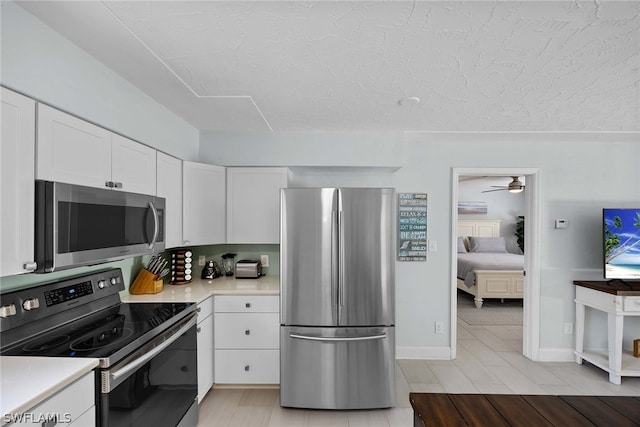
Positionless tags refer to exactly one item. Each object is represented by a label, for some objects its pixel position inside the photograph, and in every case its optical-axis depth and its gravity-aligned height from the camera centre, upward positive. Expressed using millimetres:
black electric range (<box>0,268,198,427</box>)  1346 -625
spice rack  2867 -509
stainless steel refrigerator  2381 -674
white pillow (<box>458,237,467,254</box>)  6962 -738
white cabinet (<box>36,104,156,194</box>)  1307 +287
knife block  2416 -570
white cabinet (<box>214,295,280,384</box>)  2562 -1050
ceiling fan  5750 +522
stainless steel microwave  1272 -68
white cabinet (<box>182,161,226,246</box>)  2613 +75
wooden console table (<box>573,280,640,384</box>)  2754 -896
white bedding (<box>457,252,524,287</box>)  5399 -886
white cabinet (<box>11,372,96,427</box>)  1000 -697
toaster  3045 -565
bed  5270 -1015
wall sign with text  3303 -189
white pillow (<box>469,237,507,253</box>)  6902 -684
